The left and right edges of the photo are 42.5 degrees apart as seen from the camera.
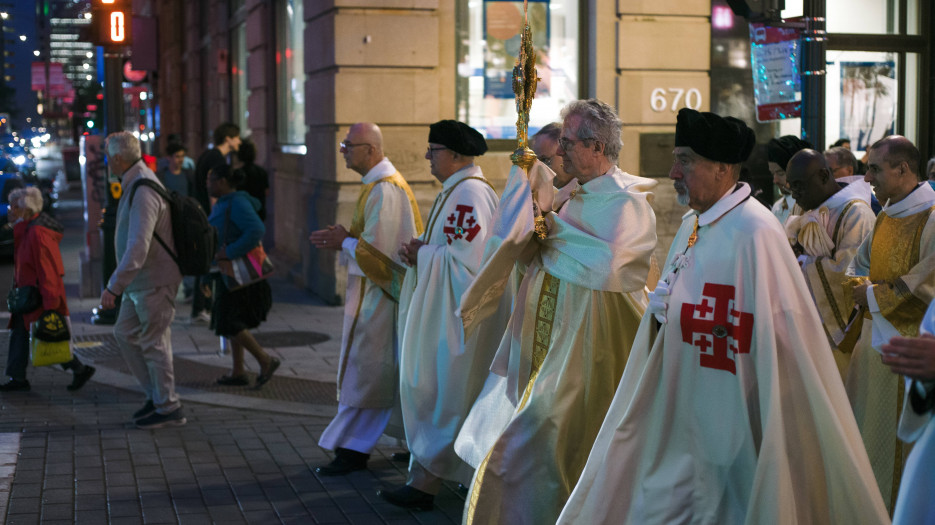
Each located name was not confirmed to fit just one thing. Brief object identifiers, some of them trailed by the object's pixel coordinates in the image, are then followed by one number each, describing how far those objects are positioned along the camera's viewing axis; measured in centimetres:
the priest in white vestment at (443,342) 607
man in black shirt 1263
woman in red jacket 903
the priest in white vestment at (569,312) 494
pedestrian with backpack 777
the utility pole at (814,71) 779
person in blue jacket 922
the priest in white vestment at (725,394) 380
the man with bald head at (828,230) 611
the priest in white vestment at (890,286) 530
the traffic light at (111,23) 1388
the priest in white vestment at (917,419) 304
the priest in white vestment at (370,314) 675
